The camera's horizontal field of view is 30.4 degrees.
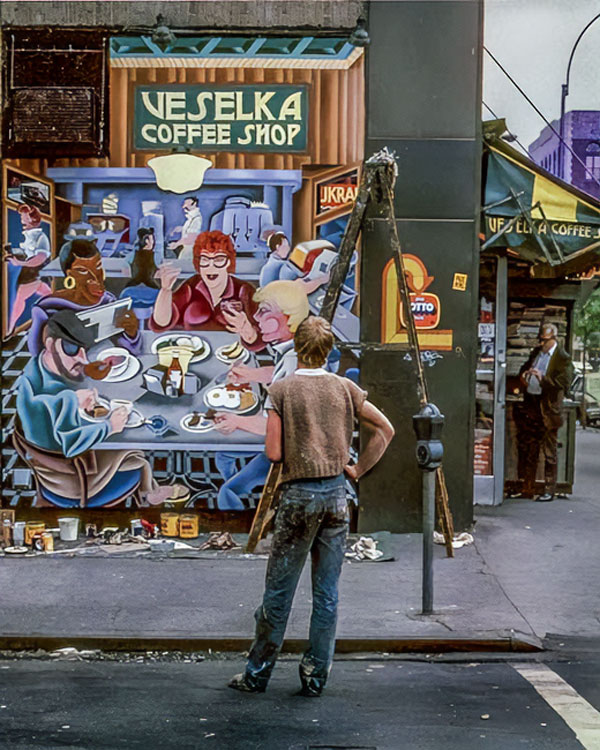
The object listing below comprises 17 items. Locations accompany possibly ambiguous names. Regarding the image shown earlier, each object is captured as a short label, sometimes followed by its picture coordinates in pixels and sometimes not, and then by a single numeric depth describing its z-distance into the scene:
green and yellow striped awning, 10.97
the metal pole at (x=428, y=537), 7.54
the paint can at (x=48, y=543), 9.66
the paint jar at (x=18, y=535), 9.80
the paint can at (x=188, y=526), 10.16
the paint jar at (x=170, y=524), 10.17
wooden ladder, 9.51
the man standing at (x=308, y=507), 5.86
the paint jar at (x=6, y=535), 9.80
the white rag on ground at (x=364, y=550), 9.43
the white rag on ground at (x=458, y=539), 9.98
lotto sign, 10.21
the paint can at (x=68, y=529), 10.04
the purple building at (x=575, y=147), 60.94
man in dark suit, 12.75
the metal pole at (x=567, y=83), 18.76
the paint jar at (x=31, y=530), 9.84
